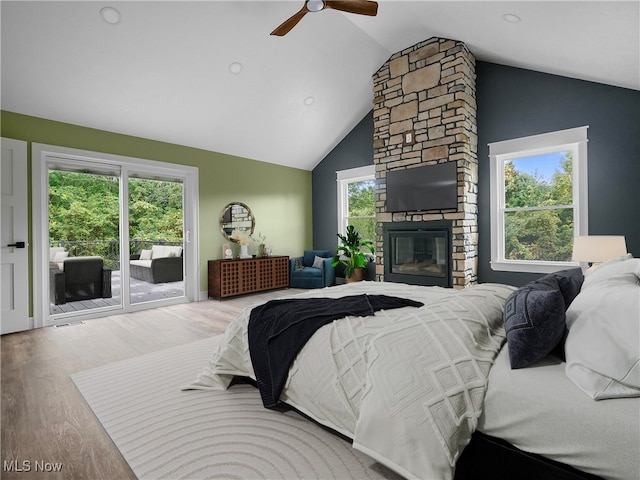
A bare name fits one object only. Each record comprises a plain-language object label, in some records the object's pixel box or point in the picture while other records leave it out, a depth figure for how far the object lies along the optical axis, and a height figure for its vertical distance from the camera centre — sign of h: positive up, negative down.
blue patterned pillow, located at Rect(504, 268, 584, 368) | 1.37 -0.36
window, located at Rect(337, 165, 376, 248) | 6.68 +0.78
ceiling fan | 3.05 +2.07
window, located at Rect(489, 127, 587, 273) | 4.30 +0.51
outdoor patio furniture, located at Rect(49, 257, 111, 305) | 4.52 -0.51
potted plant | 6.30 -0.28
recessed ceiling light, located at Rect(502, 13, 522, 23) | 3.27 +2.10
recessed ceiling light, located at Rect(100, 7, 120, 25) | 3.35 +2.21
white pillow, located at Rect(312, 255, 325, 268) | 6.64 -0.41
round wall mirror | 6.10 +0.38
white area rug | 1.58 -1.03
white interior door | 3.85 +0.04
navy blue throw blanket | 1.89 -0.50
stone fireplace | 4.77 +1.55
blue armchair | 6.49 -0.65
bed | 1.13 -0.56
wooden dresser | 5.70 -0.60
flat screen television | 4.84 +0.74
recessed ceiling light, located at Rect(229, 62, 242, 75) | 4.47 +2.24
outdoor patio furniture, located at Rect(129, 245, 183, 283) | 5.27 -0.36
